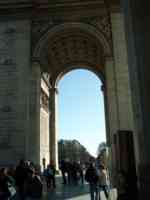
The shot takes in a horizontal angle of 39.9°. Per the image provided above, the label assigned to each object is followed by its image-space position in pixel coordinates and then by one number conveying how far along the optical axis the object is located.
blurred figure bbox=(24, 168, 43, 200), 5.24
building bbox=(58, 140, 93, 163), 65.53
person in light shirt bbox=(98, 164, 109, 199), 7.69
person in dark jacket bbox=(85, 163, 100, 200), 7.65
